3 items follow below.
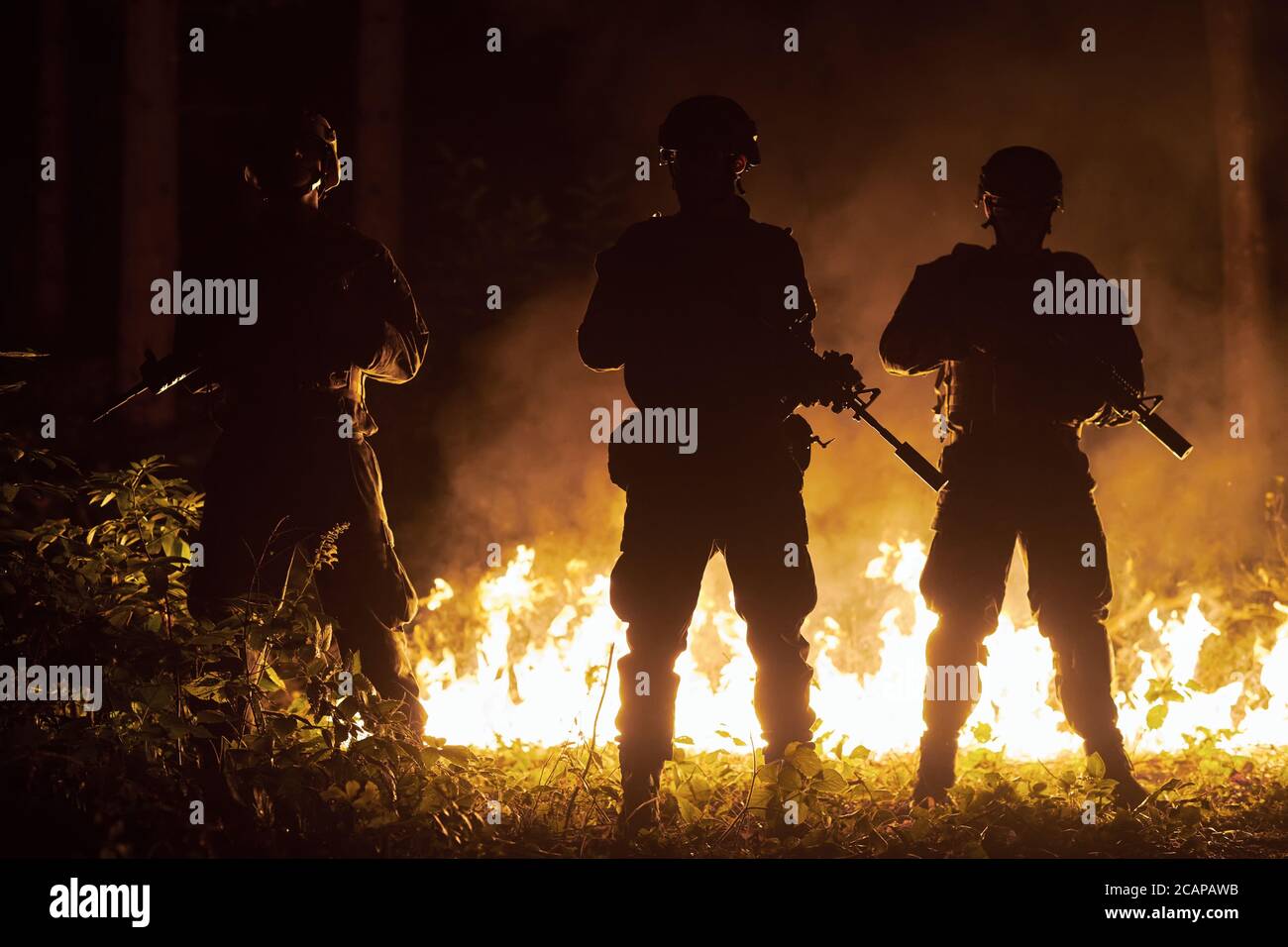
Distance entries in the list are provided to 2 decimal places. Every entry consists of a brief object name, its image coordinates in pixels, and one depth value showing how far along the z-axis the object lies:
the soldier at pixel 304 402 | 5.23
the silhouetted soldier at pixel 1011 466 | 5.39
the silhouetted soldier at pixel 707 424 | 4.95
